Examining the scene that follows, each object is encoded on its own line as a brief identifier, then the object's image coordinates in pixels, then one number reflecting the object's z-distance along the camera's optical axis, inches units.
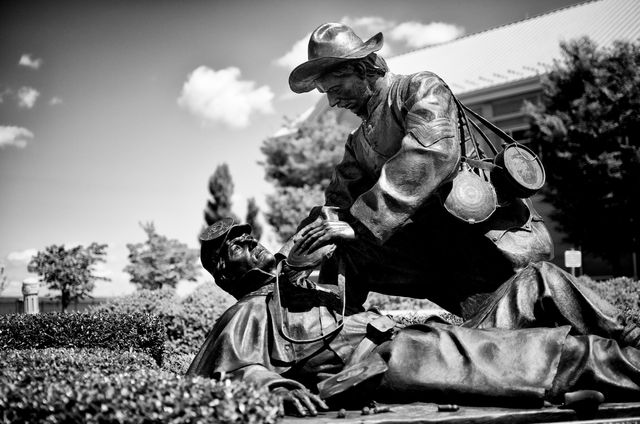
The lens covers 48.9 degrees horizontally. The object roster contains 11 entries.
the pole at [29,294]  516.7
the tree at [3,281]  675.1
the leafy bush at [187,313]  416.8
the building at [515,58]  807.7
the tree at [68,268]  619.2
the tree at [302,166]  888.3
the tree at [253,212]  1545.3
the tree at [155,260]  709.9
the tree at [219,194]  1609.3
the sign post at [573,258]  502.2
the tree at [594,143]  661.9
